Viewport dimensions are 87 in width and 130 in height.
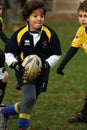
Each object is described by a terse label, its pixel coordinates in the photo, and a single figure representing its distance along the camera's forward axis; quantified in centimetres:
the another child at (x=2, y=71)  1398
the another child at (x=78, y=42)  1437
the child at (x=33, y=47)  1319
